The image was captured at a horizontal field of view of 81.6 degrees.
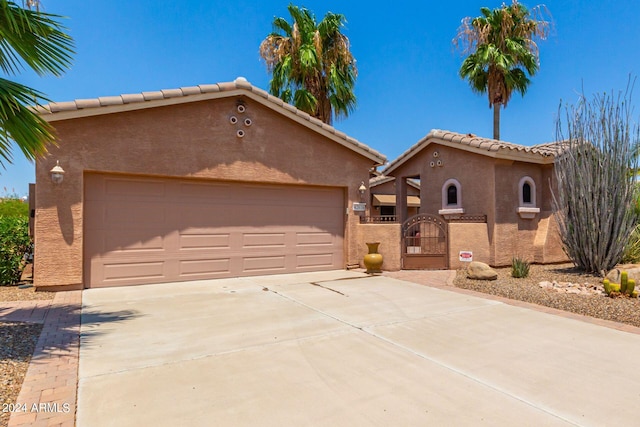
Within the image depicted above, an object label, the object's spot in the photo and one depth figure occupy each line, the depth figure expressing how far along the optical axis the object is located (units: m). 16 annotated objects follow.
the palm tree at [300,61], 17.42
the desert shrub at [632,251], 11.15
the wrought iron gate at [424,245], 12.65
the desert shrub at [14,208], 16.83
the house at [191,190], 8.70
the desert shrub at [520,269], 10.77
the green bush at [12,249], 9.15
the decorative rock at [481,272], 10.45
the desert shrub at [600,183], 10.35
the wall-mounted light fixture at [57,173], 8.36
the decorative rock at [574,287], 8.70
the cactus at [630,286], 7.90
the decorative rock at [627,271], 8.89
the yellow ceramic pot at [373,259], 11.77
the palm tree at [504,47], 19.94
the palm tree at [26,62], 4.79
